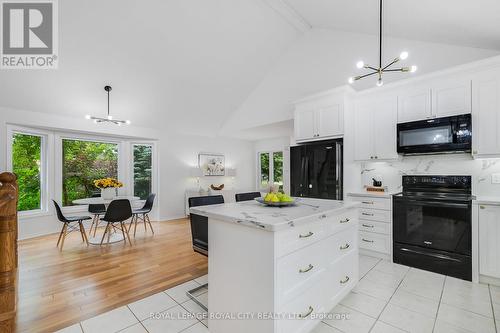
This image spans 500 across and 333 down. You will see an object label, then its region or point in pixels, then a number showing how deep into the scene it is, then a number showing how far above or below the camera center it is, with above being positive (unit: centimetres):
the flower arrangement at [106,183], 390 -31
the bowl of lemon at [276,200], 196 -30
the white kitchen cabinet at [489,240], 241 -79
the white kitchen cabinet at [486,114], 259 +60
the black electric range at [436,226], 257 -73
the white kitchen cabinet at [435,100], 279 +86
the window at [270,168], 730 -8
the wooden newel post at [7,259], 96 -41
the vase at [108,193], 396 -48
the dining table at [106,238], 378 -130
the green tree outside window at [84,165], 483 +0
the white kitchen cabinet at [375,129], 334 +55
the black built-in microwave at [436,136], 271 +38
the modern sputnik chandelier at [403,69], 206 +95
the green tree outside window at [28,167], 421 -4
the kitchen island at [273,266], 141 -70
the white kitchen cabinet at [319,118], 362 +81
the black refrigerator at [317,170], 348 -7
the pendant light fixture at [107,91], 385 +133
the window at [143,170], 569 -12
